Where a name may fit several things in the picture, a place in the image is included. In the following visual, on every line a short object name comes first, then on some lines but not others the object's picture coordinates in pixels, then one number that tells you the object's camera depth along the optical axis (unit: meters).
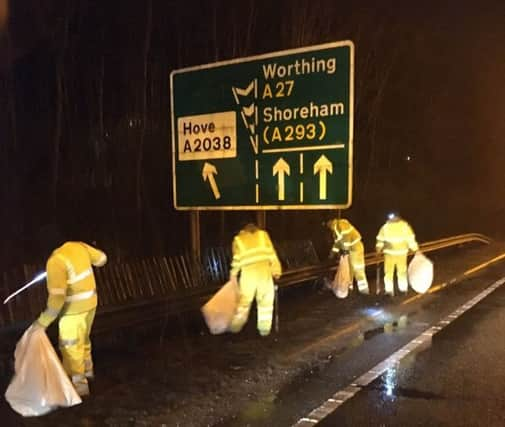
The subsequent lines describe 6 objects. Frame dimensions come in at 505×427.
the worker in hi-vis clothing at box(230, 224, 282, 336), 6.90
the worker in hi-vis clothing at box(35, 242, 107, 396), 4.75
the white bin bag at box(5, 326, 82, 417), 4.51
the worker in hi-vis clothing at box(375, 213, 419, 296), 10.00
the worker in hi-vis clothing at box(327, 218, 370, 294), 10.16
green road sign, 6.90
